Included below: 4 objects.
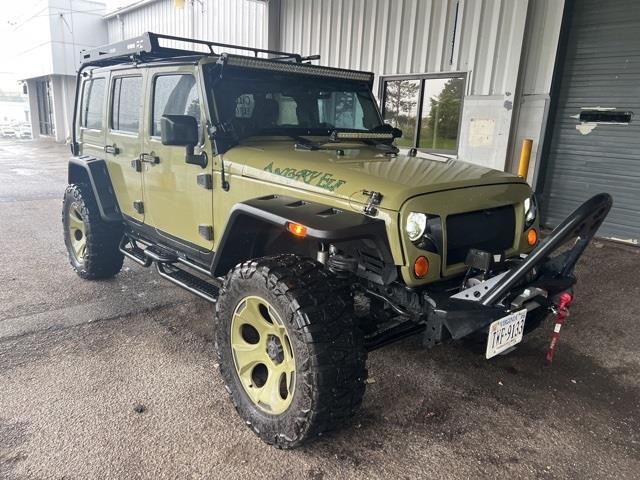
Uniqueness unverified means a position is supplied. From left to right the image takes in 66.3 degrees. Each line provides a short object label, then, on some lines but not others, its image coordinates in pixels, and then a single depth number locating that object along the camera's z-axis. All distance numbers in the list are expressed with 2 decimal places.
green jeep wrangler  2.41
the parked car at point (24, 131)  30.91
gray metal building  6.73
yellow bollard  7.07
